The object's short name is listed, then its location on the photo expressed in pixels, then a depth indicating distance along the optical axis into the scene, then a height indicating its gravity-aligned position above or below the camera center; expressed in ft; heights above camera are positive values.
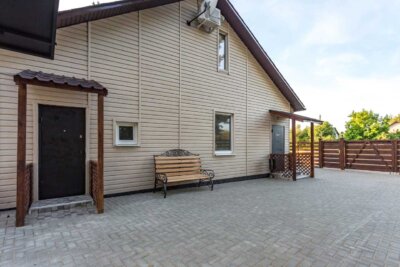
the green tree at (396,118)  121.61 +9.80
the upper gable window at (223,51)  28.12 +10.76
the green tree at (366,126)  60.00 +2.79
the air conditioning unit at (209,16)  24.26 +13.27
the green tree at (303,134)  105.76 +0.97
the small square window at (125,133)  19.49 +0.21
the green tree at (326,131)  96.88 +2.24
